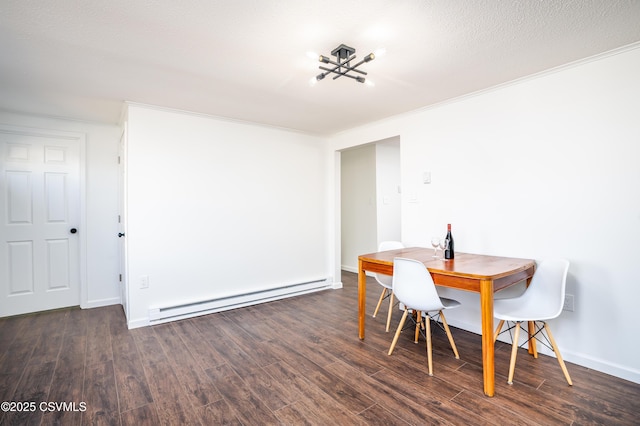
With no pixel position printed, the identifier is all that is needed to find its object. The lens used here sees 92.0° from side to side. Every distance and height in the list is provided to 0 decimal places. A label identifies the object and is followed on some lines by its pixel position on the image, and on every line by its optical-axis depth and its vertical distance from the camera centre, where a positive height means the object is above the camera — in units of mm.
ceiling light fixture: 2043 +1043
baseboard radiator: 3268 -1071
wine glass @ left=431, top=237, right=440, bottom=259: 2701 -279
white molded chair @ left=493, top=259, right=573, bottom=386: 2084 -696
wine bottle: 2662 -330
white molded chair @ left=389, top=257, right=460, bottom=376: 2215 -588
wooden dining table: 1941 -457
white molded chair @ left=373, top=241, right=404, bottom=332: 3120 -695
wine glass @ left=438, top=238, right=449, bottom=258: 3147 -347
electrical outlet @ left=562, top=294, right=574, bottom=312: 2348 -716
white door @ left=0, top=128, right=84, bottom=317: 3463 -92
